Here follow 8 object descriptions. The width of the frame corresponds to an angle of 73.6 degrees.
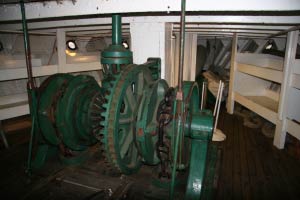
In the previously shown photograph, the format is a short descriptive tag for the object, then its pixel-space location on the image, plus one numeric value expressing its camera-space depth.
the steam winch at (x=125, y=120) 1.18
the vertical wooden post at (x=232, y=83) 4.30
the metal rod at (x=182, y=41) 1.07
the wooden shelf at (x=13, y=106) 2.70
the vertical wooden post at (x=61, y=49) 3.20
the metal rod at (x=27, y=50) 1.67
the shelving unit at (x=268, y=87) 2.69
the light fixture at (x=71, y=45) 4.35
